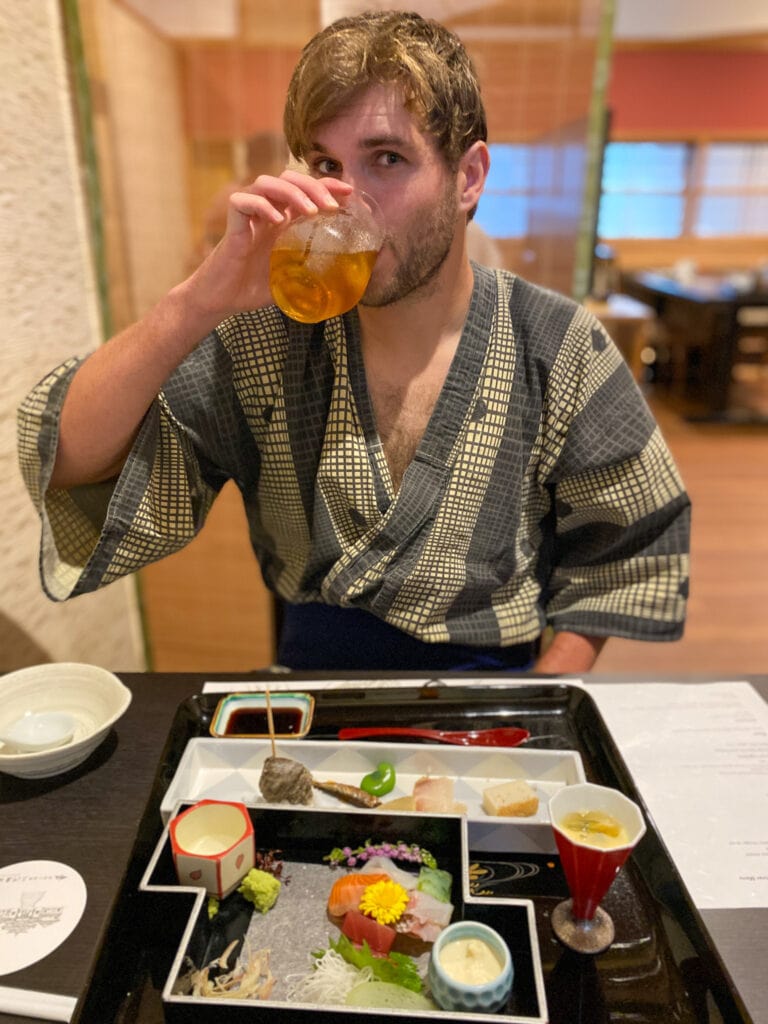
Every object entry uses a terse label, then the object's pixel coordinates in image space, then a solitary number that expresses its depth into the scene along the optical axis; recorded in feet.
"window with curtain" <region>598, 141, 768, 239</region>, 29.30
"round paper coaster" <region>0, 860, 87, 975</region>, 2.48
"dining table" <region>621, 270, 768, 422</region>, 18.99
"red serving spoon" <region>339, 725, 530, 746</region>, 3.47
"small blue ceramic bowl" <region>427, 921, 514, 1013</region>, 2.19
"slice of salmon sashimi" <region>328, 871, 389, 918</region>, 2.61
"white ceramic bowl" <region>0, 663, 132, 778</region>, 3.39
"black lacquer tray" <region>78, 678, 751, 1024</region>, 2.36
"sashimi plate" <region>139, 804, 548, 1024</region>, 2.20
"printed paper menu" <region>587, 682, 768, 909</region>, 2.80
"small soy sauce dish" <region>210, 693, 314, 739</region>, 3.49
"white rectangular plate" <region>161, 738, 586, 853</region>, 3.24
